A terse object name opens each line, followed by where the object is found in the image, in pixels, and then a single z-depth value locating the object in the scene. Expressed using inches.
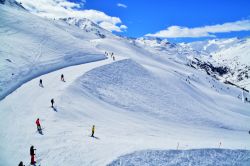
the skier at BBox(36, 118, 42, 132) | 791.7
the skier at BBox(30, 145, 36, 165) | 639.4
